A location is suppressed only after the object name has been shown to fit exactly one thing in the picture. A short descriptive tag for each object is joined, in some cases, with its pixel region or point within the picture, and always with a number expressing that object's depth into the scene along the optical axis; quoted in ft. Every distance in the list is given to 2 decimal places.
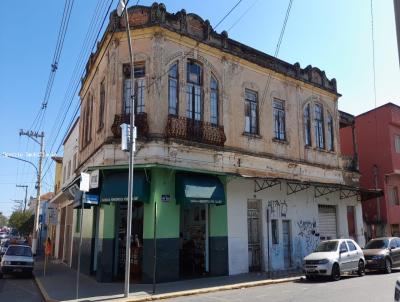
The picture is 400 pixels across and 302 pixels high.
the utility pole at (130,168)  41.63
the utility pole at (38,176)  114.42
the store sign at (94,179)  47.24
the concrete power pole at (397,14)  15.48
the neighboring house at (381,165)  95.20
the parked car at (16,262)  66.95
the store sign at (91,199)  48.26
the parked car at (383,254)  61.16
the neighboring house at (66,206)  91.25
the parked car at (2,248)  105.25
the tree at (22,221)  219.00
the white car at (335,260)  53.06
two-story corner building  54.03
